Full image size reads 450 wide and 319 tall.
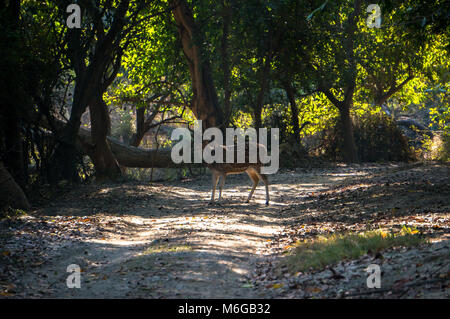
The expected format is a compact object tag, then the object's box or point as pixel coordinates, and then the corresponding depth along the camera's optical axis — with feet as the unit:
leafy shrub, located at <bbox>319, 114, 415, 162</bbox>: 89.51
